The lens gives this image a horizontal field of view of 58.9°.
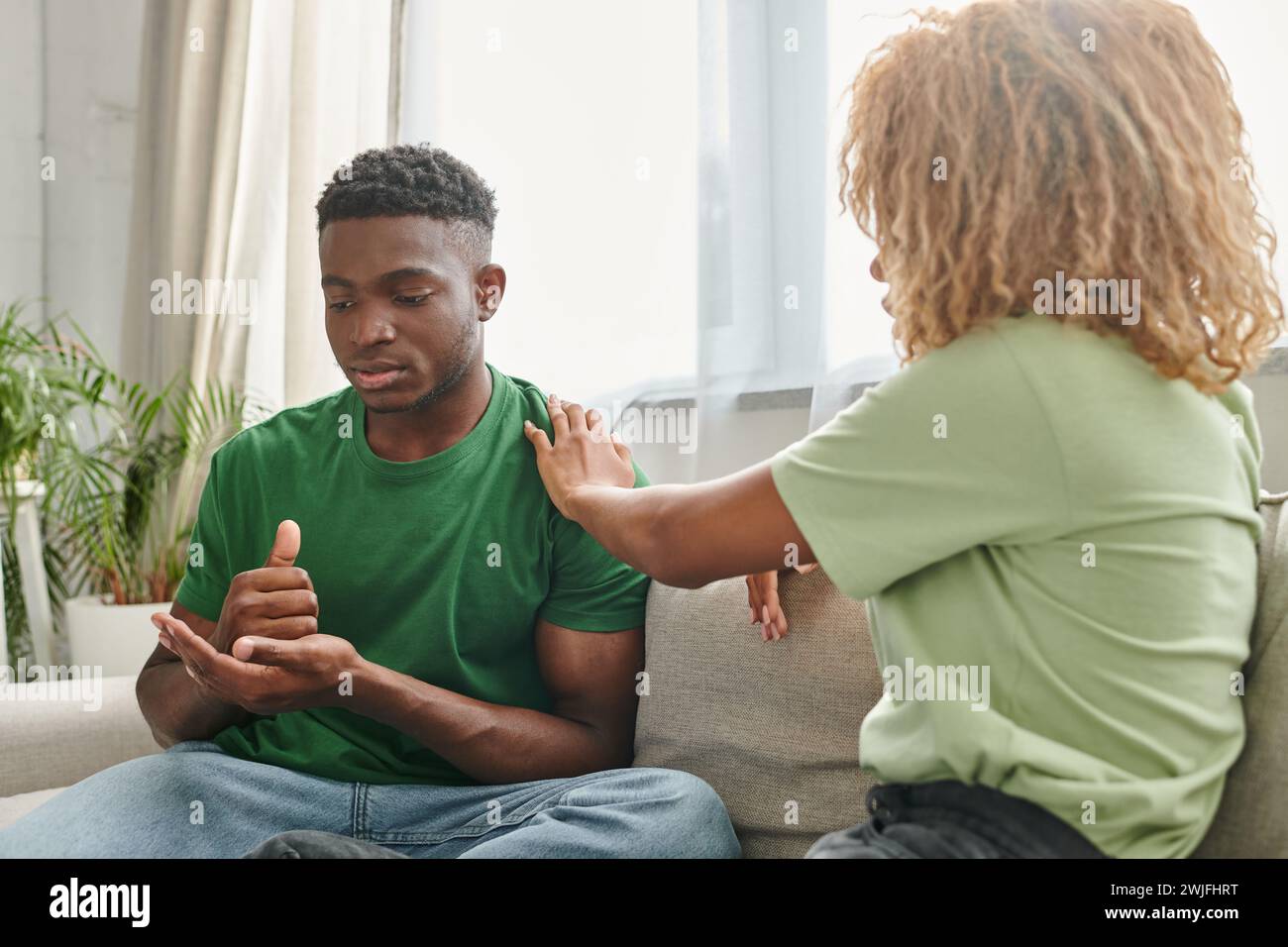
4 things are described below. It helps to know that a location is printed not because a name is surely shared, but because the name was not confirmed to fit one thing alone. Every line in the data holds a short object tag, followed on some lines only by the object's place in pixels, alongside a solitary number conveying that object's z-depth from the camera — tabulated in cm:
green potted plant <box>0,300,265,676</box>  257
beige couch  131
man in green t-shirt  128
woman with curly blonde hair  89
